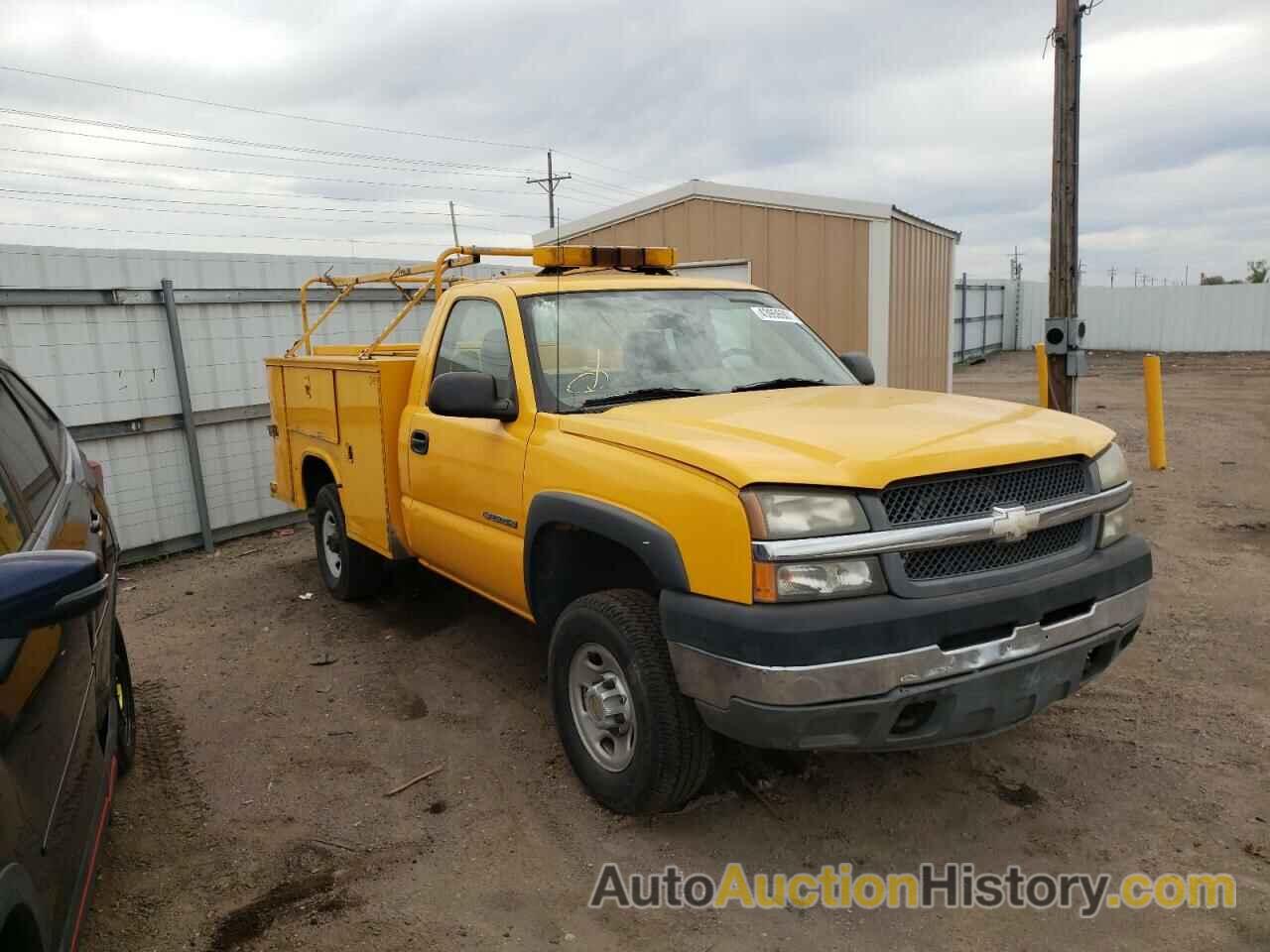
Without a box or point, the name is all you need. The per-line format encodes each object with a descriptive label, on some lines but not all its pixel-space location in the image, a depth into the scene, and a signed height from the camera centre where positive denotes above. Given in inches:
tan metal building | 397.4 +23.2
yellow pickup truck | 109.7 -28.1
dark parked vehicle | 68.9 -32.5
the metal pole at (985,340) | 1195.9 -51.4
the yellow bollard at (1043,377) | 362.6 -32.0
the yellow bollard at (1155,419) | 372.8 -50.4
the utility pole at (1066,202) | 322.7 +32.2
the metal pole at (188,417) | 307.1 -25.0
